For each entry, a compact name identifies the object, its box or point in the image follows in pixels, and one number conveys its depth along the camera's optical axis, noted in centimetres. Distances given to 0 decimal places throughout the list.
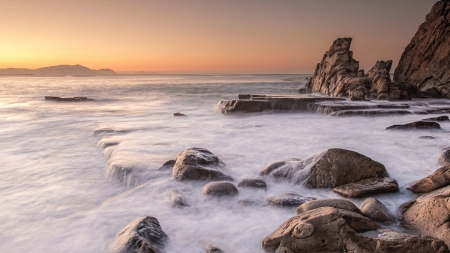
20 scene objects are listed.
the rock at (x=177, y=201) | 489
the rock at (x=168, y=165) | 654
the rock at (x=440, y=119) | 1179
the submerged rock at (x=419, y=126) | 1012
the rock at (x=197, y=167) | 583
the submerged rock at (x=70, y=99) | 2545
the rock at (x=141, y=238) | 345
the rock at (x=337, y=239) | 300
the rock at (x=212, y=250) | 361
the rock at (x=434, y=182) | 451
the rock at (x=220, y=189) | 516
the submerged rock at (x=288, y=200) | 464
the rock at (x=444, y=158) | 641
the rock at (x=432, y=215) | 346
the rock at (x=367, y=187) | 484
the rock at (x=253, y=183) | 545
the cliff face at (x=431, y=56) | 2120
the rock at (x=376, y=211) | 401
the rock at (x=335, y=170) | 527
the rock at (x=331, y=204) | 385
